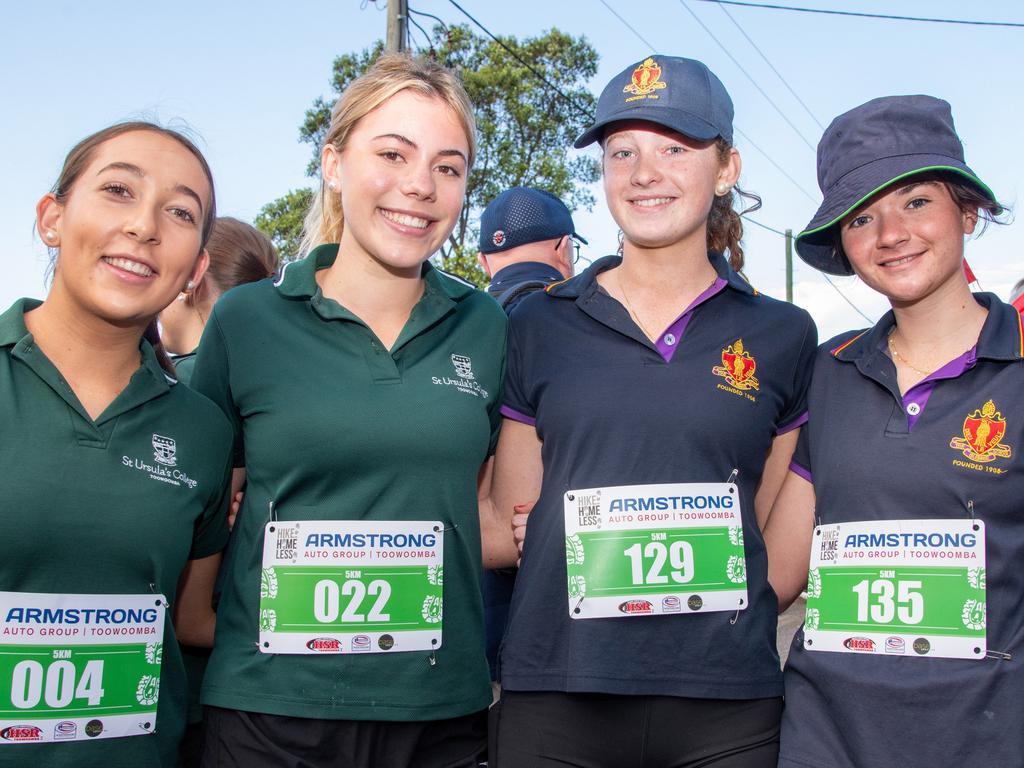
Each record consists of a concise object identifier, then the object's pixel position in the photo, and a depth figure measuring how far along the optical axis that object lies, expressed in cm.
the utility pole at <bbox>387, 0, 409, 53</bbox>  1271
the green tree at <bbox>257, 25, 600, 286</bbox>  2186
